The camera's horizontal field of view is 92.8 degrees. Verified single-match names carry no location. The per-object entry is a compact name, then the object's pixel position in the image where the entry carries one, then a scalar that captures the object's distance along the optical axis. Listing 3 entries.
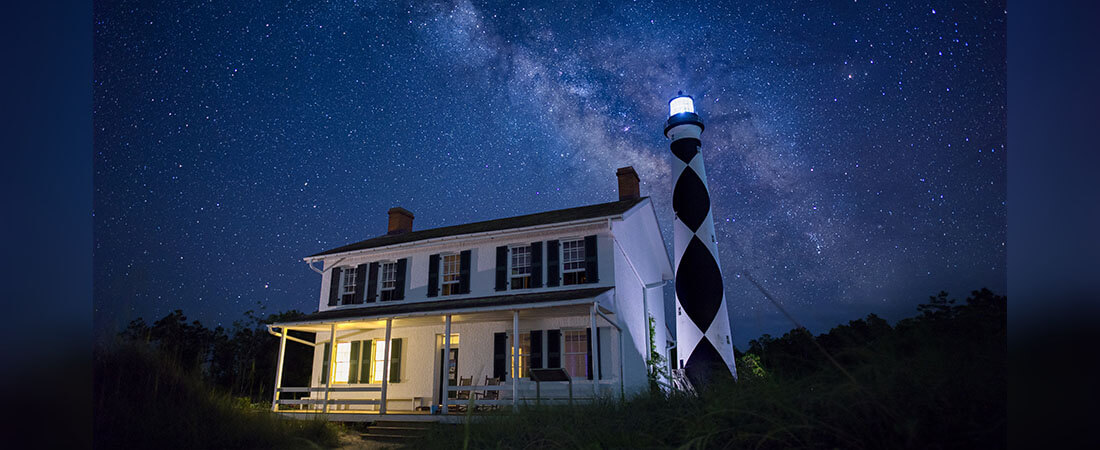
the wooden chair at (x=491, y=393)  12.92
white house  12.61
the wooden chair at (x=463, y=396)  12.50
